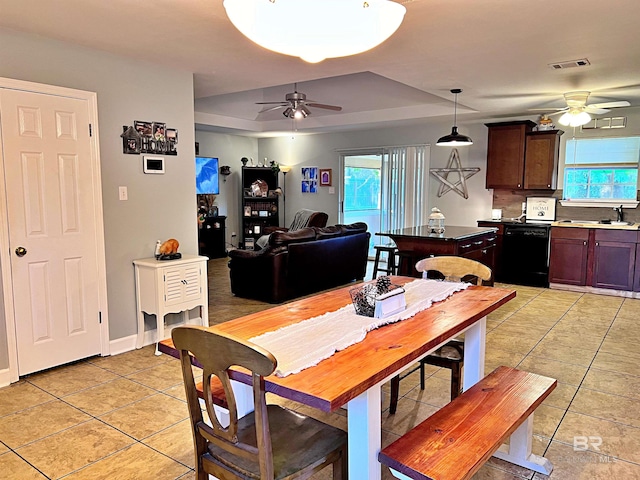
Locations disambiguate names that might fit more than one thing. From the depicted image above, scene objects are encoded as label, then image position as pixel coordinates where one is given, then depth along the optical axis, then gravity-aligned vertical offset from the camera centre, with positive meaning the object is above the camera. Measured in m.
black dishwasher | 6.22 -0.85
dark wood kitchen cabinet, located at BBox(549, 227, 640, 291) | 5.66 -0.83
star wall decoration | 7.40 +0.28
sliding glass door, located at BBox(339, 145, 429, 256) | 7.91 +0.08
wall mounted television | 8.45 +0.31
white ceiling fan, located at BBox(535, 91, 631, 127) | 4.70 +0.84
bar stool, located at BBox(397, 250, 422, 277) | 5.00 -0.78
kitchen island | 4.72 -0.55
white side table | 3.74 -0.78
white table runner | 1.61 -0.57
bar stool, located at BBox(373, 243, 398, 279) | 5.46 -0.80
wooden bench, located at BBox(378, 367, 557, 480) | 1.52 -0.90
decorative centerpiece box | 2.12 -0.50
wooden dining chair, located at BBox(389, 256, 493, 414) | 2.57 -0.90
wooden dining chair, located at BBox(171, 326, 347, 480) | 1.37 -0.85
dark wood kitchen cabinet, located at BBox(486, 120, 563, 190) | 6.36 +0.51
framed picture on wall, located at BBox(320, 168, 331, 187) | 8.98 +0.29
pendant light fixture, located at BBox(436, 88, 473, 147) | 5.23 +0.59
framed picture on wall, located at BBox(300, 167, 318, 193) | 9.19 +0.26
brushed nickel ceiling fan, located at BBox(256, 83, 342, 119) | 5.65 +1.06
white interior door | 3.13 -0.25
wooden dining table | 1.41 -0.58
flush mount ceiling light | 1.65 +0.62
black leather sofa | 5.23 -0.85
